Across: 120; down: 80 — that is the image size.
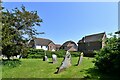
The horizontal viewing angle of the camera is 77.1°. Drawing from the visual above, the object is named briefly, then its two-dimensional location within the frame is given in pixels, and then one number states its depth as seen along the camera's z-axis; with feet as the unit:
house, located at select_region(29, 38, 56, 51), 102.16
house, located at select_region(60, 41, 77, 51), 109.62
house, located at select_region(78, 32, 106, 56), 85.31
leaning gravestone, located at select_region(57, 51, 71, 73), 23.26
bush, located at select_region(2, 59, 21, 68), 31.89
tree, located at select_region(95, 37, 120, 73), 18.78
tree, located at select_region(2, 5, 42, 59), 36.03
